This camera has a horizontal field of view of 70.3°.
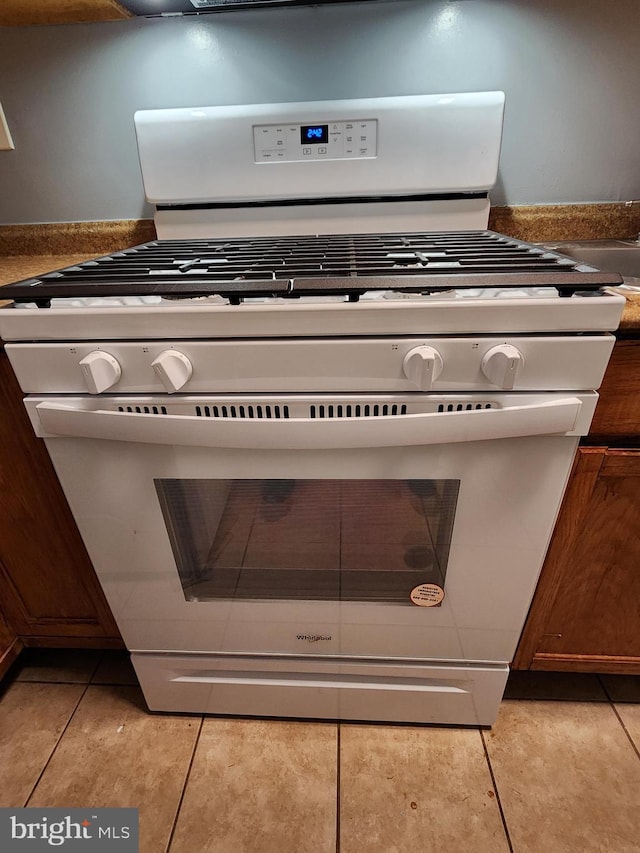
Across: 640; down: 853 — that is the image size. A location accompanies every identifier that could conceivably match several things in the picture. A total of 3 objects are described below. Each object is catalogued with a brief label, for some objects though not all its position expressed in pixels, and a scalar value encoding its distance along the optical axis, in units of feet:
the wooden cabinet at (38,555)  2.55
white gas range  1.87
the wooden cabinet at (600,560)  2.16
